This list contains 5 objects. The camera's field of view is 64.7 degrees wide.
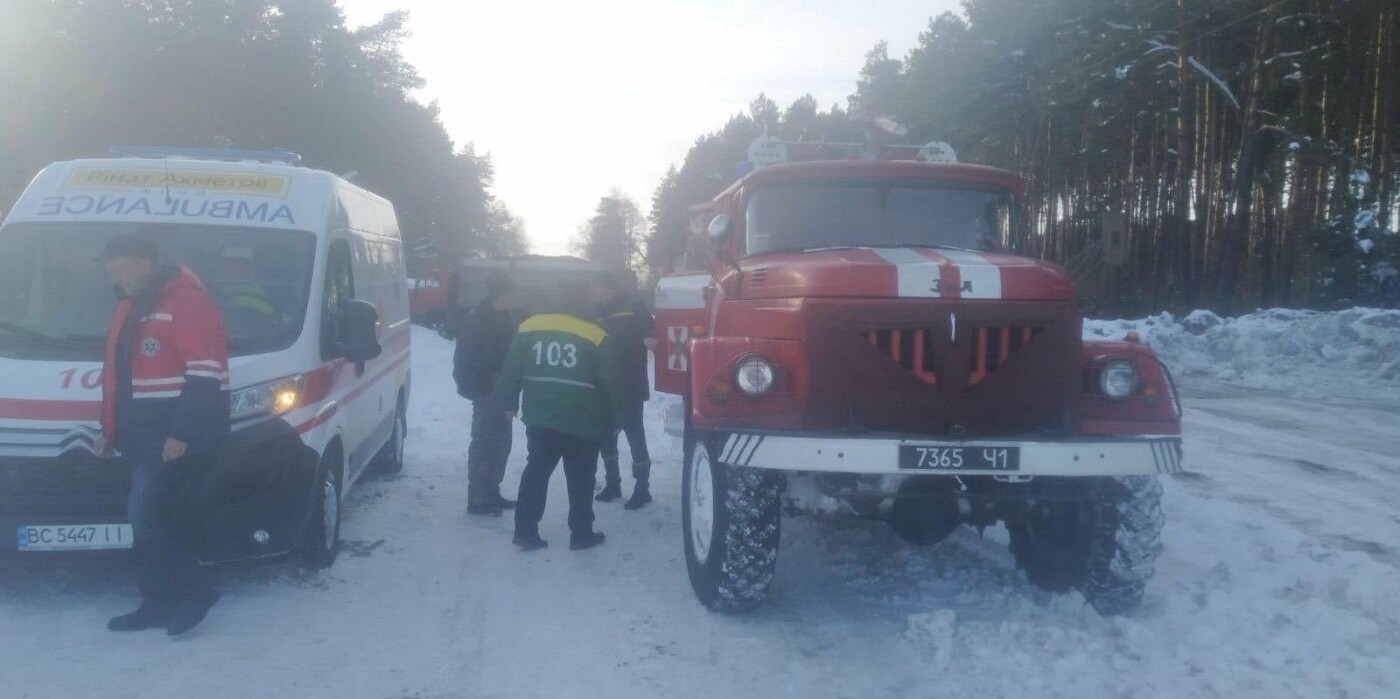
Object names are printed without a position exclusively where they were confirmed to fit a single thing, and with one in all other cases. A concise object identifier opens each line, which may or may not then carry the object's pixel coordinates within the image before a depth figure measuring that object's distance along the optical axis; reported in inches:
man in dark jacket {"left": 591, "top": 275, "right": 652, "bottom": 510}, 346.0
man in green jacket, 285.7
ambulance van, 223.1
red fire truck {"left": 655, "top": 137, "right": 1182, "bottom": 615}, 206.7
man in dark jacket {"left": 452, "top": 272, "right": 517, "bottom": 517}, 332.2
